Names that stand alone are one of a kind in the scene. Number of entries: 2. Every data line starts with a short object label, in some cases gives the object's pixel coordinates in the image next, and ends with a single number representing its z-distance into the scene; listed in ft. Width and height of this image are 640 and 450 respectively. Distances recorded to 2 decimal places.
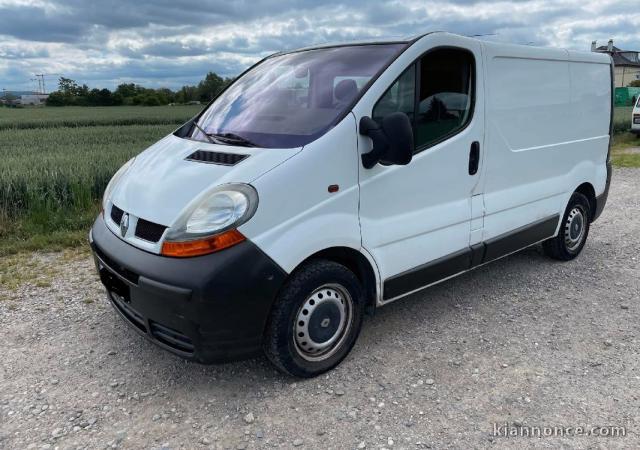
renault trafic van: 8.82
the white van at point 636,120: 54.65
